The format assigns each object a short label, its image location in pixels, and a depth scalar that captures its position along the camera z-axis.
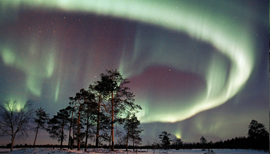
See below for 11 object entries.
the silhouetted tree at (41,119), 41.53
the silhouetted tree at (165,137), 62.46
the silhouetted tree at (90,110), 21.10
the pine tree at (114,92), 20.92
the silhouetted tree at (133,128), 37.97
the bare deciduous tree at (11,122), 25.30
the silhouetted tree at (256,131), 37.94
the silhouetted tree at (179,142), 65.12
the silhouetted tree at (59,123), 39.12
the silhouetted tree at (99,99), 20.70
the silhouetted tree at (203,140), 59.86
